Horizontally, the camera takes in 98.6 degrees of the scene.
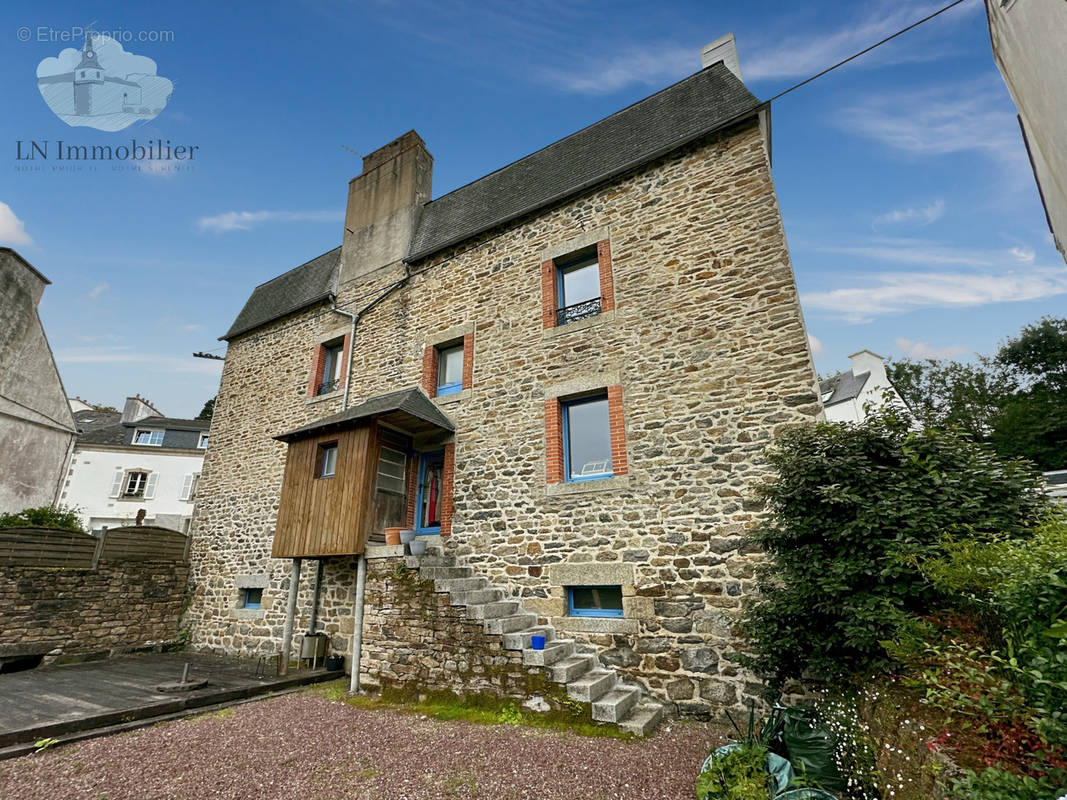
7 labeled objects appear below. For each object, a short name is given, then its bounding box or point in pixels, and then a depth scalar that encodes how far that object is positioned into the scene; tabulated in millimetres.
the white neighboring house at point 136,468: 21891
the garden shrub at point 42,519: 10594
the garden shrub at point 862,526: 3650
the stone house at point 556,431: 5922
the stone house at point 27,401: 12547
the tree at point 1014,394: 20312
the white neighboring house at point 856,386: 21094
